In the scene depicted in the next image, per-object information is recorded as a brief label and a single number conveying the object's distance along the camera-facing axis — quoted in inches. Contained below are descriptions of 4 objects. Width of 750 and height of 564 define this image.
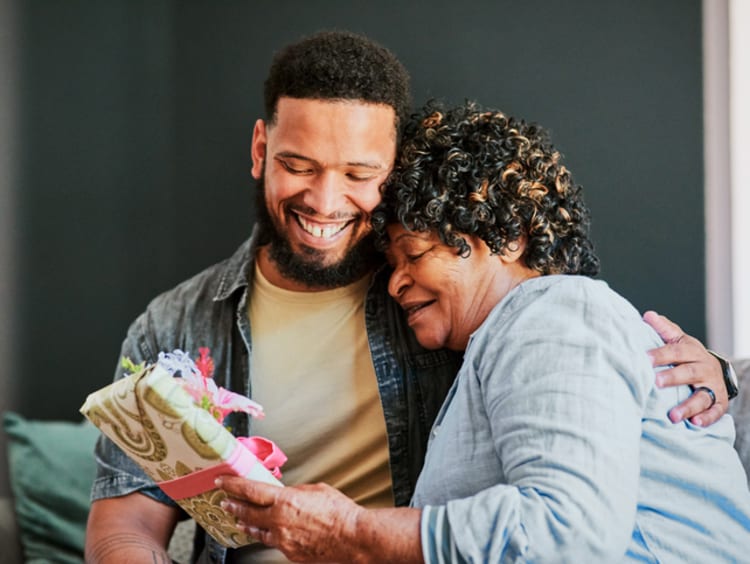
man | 71.2
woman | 48.6
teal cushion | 95.6
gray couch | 93.3
